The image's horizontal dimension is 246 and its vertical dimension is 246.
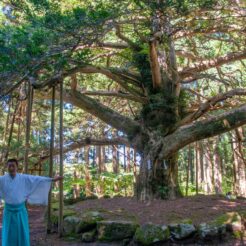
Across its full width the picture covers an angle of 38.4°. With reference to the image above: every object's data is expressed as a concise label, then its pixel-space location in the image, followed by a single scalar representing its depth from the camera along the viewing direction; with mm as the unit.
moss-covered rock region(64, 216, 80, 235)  8076
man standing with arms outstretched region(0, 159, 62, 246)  5324
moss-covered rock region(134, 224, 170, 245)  6883
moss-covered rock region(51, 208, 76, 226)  8680
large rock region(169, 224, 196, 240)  6969
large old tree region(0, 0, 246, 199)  6031
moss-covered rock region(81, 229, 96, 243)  7531
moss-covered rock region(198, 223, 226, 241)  6945
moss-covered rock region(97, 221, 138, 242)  7348
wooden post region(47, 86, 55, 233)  7562
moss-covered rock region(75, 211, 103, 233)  7867
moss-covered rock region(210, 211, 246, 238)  7168
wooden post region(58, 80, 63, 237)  7577
